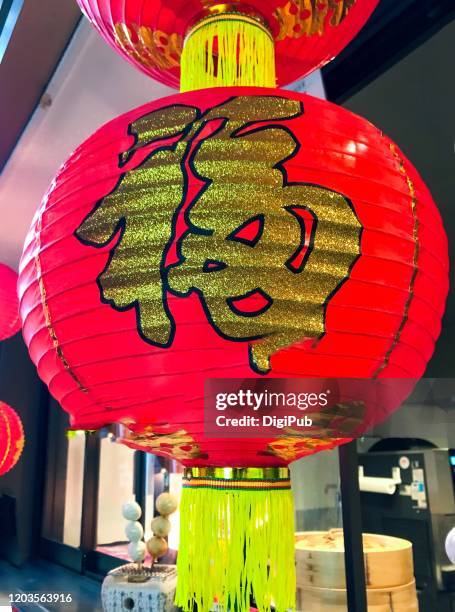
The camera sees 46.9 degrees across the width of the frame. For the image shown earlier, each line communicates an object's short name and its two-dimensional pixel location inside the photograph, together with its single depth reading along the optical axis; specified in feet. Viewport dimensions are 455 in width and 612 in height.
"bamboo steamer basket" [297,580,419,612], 3.63
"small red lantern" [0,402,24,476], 6.21
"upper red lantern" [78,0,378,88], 1.71
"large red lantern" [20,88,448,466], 1.12
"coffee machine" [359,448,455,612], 4.18
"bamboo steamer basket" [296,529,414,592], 3.70
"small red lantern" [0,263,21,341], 5.89
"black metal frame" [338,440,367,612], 3.69
